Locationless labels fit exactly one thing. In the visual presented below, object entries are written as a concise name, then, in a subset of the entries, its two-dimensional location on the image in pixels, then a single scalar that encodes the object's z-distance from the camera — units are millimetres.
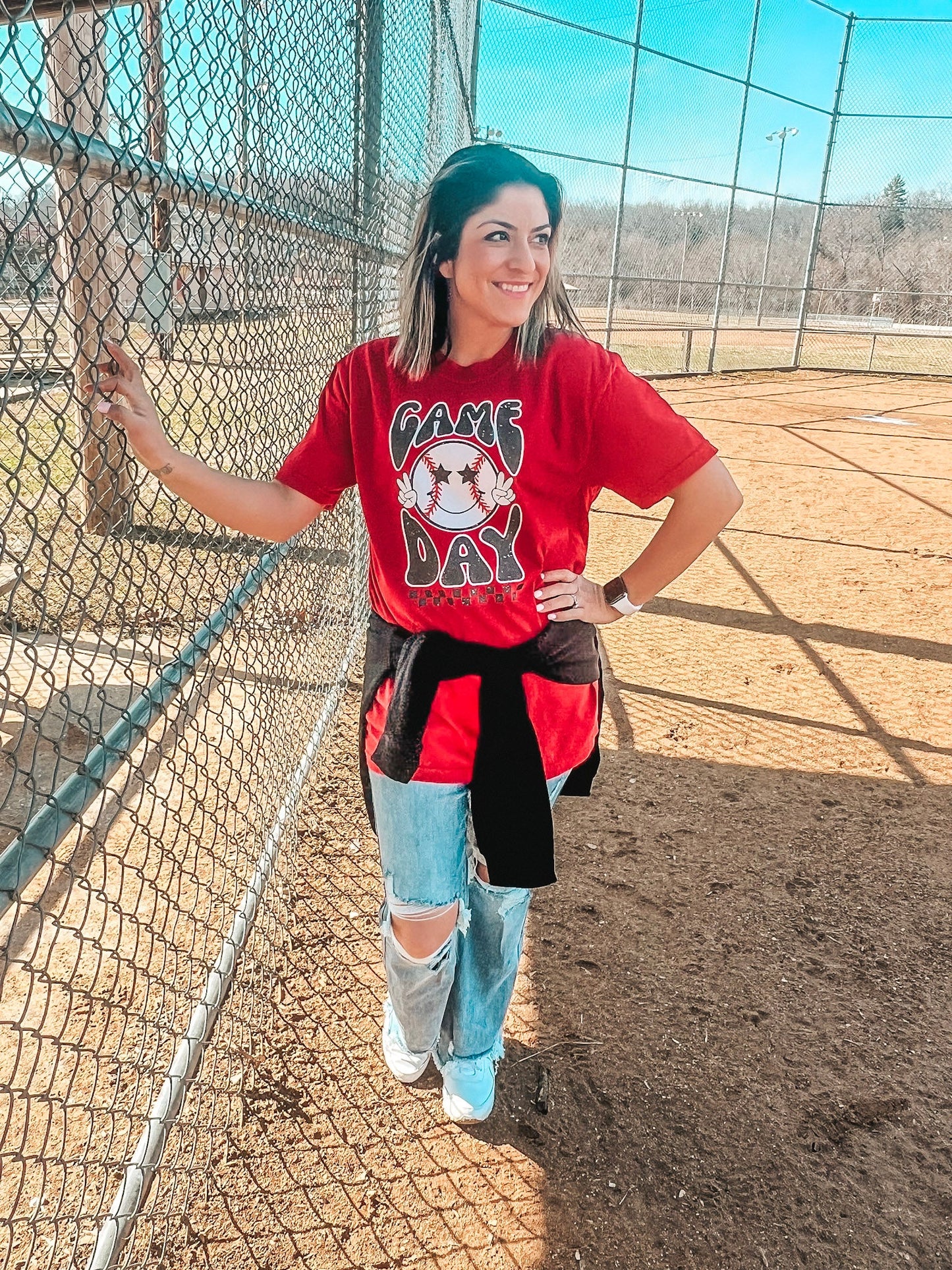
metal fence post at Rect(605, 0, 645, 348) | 14555
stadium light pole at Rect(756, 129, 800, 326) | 16734
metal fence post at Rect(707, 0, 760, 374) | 15741
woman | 1567
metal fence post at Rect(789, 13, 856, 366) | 17219
